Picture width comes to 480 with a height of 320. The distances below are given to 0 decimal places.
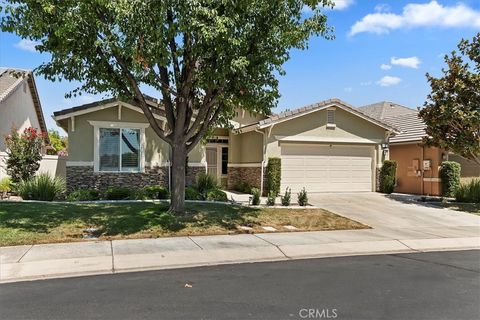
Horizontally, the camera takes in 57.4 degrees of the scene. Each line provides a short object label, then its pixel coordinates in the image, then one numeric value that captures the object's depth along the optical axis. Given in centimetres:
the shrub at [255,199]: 1566
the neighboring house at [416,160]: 2141
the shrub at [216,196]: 1656
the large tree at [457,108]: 1714
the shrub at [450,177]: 1991
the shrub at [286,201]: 1575
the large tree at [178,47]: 1023
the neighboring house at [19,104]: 2102
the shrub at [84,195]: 1560
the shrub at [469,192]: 1858
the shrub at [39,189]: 1531
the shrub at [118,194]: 1620
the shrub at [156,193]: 1652
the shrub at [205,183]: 1786
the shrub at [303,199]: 1594
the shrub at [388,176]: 2119
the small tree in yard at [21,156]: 1695
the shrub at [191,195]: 1631
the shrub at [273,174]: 1917
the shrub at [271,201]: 1580
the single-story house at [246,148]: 1759
